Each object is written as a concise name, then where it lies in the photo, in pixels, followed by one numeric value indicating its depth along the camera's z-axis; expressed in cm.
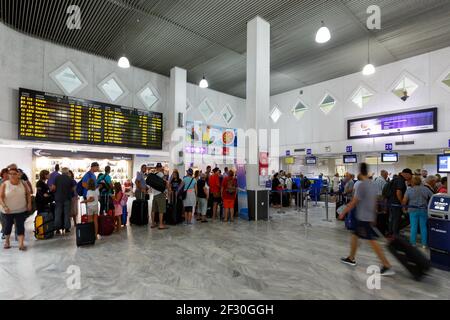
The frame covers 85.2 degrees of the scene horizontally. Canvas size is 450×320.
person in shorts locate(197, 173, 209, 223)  666
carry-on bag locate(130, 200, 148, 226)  614
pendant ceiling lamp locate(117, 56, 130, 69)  673
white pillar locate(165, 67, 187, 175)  987
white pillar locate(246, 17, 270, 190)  690
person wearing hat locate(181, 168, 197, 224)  617
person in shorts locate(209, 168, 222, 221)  692
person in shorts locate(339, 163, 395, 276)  325
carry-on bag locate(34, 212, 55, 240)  482
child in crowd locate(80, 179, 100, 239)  475
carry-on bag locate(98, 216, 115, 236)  513
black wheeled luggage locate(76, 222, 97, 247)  436
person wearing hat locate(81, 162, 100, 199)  503
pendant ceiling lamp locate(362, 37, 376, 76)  760
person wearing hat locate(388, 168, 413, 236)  502
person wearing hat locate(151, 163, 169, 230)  571
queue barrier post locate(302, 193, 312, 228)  617
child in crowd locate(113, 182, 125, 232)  551
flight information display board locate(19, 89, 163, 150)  703
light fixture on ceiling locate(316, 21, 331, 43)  575
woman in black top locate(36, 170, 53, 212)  502
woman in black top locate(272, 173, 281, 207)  998
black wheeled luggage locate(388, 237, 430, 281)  299
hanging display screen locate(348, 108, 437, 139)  888
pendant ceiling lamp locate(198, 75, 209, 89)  900
